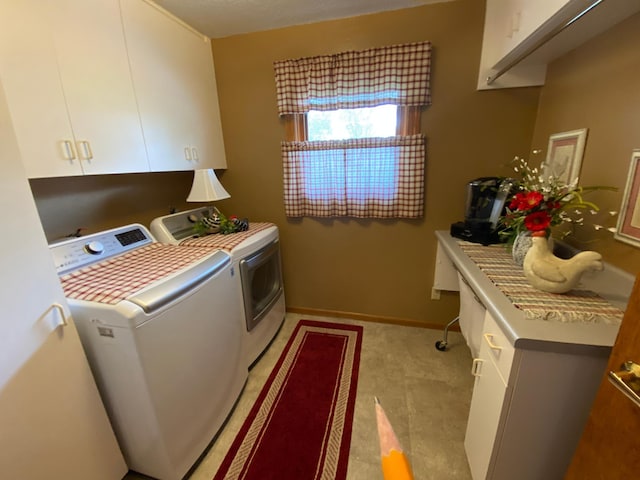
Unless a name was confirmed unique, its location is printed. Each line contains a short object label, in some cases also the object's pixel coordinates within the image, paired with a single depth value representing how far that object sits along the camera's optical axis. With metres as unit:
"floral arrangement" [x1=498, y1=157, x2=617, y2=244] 1.08
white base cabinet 0.84
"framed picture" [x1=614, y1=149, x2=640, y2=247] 1.03
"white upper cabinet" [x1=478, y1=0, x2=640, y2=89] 0.98
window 1.86
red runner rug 1.32
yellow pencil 0.36
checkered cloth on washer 1.08
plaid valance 1.81
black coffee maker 1.62
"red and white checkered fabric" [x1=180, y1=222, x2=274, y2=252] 1.69
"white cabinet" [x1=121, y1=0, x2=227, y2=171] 1.54
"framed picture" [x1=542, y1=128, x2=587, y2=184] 1.33
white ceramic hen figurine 0.97
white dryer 1.74
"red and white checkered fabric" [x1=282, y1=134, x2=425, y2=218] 1.99
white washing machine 1.04
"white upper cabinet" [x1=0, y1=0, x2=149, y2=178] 1.05
